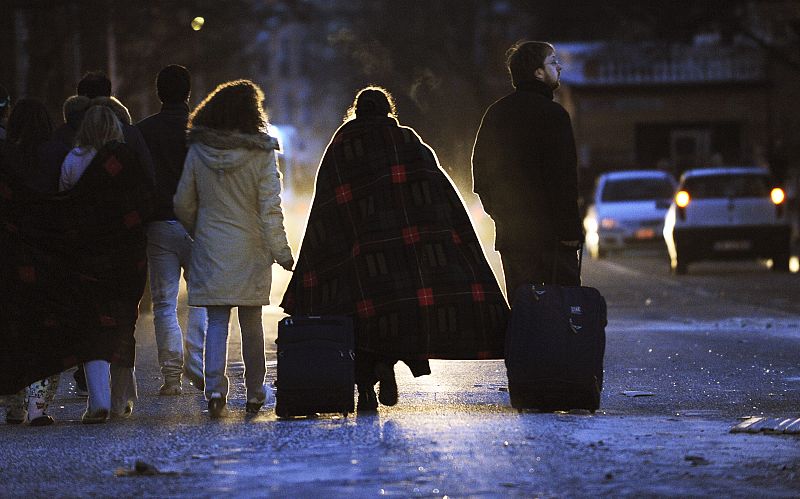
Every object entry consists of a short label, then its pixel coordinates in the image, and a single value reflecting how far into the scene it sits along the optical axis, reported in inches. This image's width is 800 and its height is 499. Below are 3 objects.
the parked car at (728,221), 2066.9
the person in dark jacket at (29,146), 760.2
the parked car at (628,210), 2561.5
